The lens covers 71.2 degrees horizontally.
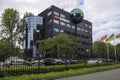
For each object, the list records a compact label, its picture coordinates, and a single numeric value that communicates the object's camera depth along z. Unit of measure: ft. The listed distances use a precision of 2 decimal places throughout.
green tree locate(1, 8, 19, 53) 70.04
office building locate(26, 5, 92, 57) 101.61
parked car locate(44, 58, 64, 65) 45.75
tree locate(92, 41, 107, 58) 96.71
